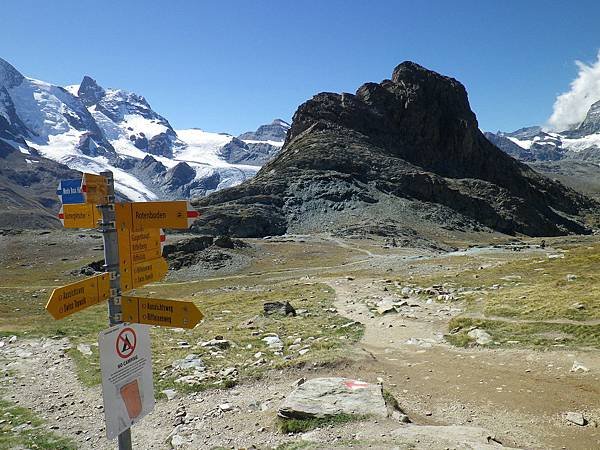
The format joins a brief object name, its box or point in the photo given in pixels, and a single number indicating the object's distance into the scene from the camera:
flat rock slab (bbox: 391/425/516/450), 9.92
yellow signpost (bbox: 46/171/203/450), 6.50
